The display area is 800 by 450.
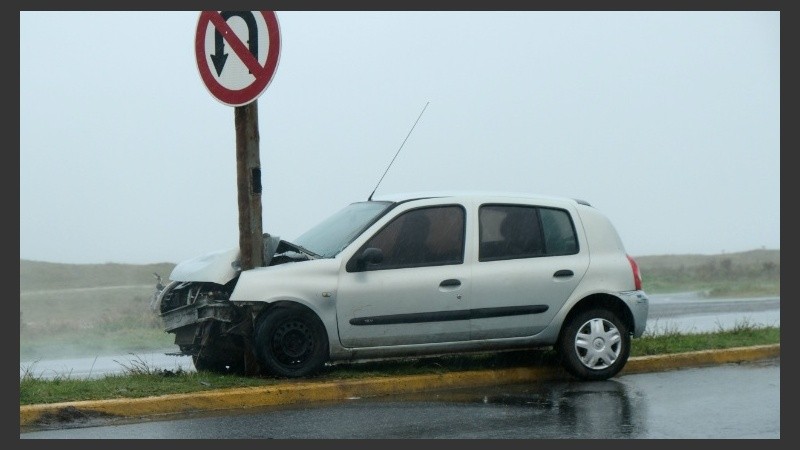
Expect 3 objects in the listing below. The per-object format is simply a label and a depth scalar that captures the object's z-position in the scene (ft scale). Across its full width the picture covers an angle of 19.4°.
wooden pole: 63.28
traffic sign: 61.43
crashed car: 61.53
